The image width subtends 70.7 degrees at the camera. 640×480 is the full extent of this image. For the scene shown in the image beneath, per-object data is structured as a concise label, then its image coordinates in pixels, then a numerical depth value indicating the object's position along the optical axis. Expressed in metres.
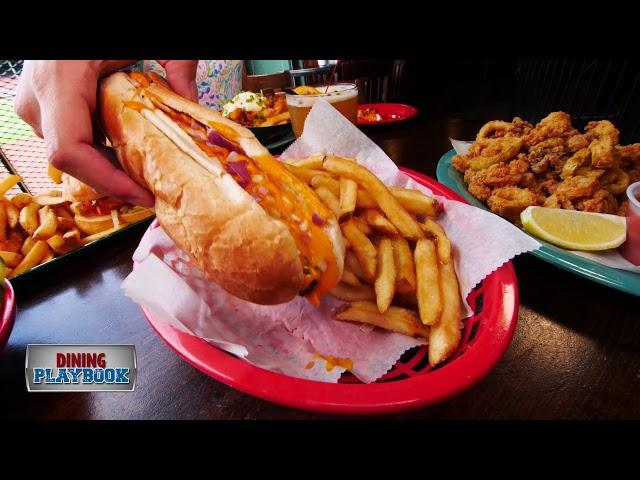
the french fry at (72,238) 0.35
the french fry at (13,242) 0.36
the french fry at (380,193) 0.30
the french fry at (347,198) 0.29
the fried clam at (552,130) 0.41
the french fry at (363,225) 0.31
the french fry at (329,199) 0.30
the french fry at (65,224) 0.37
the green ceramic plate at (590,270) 0.27
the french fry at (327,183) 0.31
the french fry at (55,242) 0.35
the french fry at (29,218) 0.37
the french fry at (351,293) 0.29
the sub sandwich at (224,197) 0.25
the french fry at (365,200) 0.31
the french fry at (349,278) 0.29
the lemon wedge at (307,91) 0.54
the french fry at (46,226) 0.35
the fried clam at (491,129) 0.45
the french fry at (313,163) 0.33
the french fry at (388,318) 0.27
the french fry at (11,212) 0.38
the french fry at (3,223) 0.37
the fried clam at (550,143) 0.40
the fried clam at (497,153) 0.41
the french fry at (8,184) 0.39
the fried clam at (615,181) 0.38
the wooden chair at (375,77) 0.80
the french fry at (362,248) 0.28
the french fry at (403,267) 0.28
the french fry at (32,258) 0.34
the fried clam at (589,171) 0.37
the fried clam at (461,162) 0.42
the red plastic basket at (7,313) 0.24
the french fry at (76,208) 0.39
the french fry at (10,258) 0.34
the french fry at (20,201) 0.39
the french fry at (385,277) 0.26
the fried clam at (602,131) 0.38
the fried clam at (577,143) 0.39
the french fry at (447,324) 0.24
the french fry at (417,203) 0.32
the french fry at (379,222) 0.30
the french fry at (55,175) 0.40
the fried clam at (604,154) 0.37
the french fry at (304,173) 0.32
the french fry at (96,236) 0.36
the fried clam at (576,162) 0.38
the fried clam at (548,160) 0.40
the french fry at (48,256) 0.34
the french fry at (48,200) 0.40
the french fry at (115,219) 0.37
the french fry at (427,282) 0.26
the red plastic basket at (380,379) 0.21
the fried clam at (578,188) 0.36
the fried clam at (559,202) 0.36
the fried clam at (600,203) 0.35
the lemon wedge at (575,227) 0.31
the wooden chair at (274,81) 0.89
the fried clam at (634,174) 0.39
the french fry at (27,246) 0.36
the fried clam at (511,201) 0.36
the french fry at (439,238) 0.29
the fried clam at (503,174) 0.38
